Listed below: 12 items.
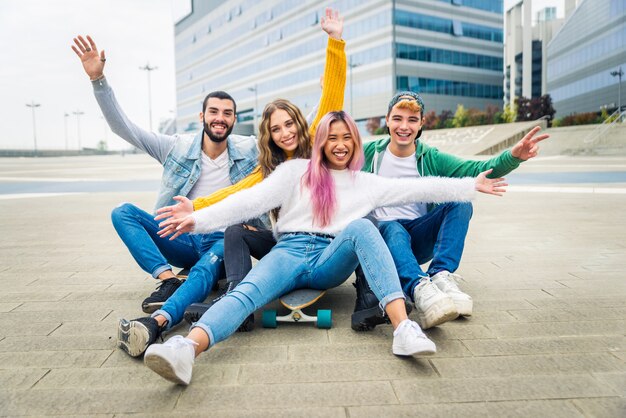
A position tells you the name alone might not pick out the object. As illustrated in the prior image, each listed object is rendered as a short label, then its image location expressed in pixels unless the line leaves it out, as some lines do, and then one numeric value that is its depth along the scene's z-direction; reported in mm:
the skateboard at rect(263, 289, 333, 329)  3031
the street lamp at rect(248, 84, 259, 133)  74481
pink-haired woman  2732
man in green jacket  2973
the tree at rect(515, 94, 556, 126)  42969
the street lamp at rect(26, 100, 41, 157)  73500
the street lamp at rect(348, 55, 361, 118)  56481
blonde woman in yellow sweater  3074
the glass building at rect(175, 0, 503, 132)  55656
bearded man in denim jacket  3564
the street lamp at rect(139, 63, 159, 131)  54988
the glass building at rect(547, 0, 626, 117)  47656
